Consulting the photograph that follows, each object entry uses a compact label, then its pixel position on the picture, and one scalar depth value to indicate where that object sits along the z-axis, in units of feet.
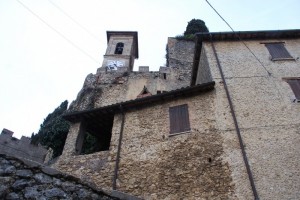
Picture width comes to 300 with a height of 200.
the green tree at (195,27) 111.93
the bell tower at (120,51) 96.98
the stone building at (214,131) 26.99
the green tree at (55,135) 70.49
